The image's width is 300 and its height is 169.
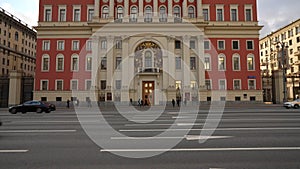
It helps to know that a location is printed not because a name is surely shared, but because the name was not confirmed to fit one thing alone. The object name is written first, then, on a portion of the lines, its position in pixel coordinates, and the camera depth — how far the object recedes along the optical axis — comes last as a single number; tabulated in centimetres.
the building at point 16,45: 5253
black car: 2300
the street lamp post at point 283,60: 2700
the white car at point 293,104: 2502
